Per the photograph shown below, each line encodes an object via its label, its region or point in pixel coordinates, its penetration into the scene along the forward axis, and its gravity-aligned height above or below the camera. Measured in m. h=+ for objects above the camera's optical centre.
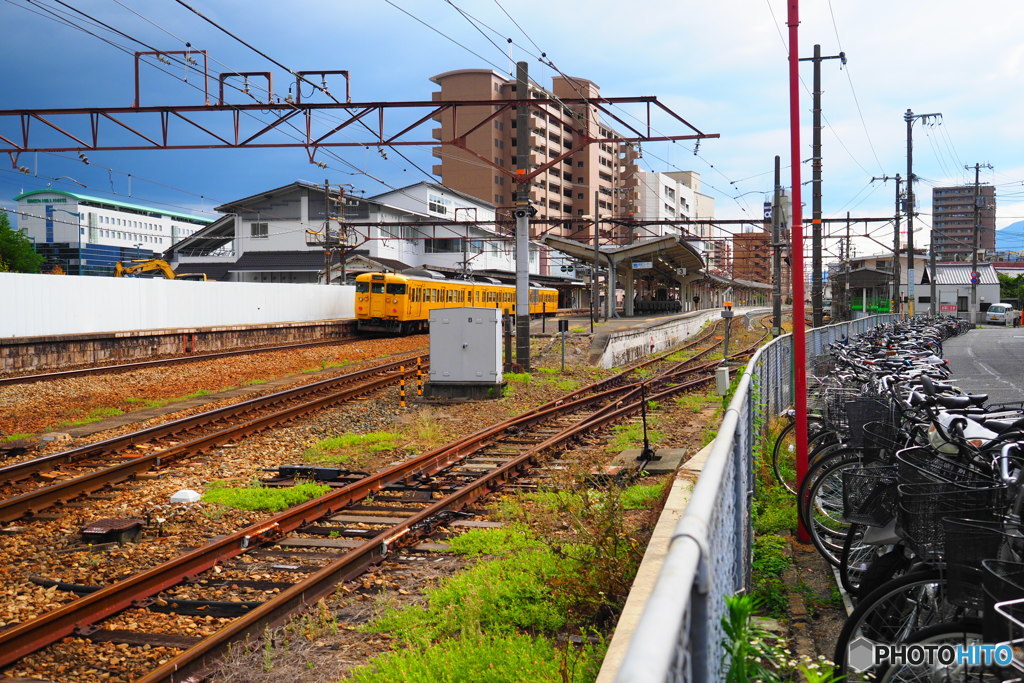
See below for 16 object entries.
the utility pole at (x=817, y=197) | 20.91 +2.76
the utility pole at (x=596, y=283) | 41.75 +1.55
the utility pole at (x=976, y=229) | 51.88 +5.07
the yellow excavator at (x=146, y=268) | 39.75 +2.39
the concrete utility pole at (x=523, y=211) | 19.47 +2.47
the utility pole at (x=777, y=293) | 31.72 +0.79
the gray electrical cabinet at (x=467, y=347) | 18.06 -0.70
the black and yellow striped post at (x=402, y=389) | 17.11 -1.51
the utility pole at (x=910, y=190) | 38.43 +5.68
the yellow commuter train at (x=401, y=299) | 35.53 +0.73
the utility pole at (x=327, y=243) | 41.08 +3.59
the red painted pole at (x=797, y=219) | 7.12 +0.82
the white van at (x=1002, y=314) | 55.65 -0.23
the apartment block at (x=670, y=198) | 104.31 +15.56
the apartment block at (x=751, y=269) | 156.62 +8.69
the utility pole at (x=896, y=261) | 35.85 +2.29
